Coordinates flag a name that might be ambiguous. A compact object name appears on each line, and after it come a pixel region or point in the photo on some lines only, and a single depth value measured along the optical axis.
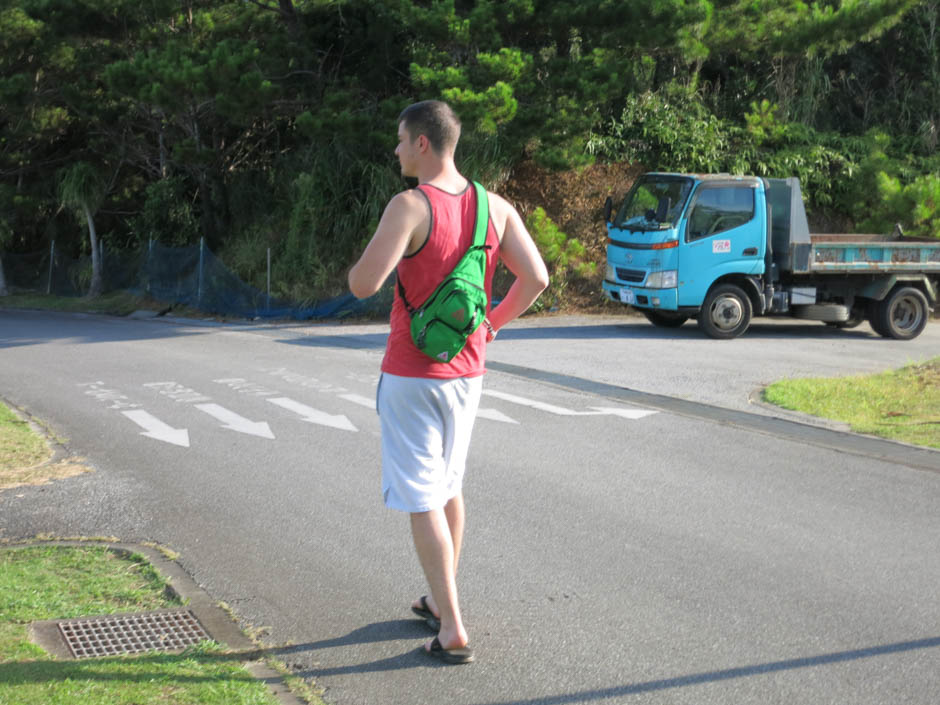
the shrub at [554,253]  20.72
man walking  4.11
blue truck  16.81
